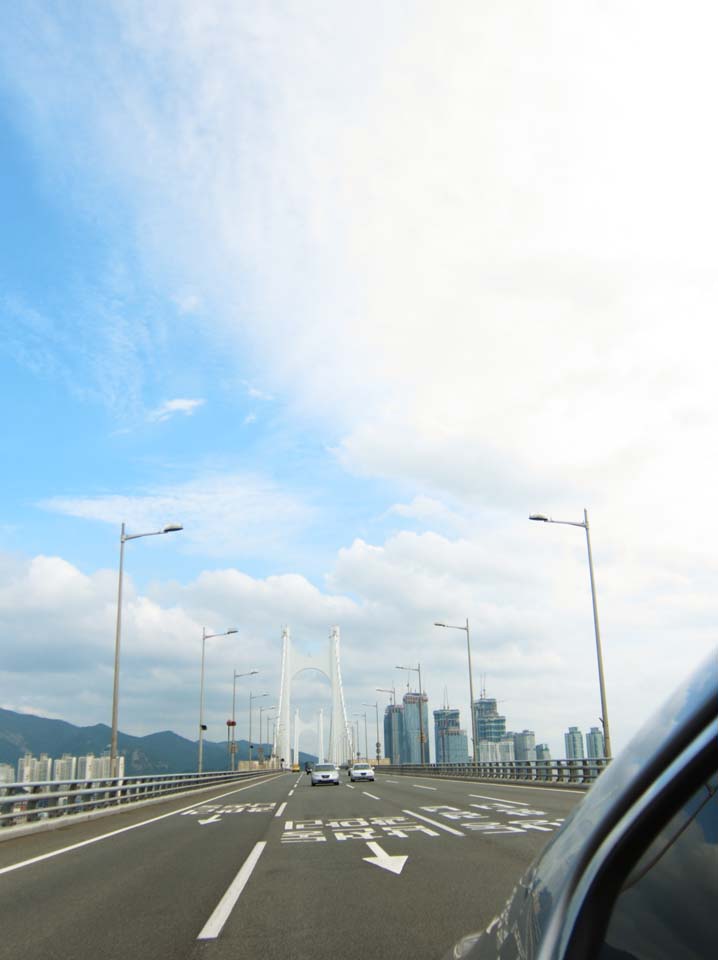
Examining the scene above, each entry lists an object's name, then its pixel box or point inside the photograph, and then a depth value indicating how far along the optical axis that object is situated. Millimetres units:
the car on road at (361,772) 50656
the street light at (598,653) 25625
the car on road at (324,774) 41312
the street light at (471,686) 45719
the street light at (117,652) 24469
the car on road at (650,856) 1269
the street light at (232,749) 66281
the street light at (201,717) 47594
